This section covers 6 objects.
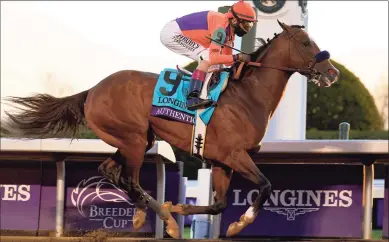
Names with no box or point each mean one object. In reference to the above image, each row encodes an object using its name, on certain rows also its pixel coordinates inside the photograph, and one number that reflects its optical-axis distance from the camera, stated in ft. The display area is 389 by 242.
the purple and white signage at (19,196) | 54.90
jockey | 38.09
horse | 38.04
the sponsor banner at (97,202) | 53.88
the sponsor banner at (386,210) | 49.63
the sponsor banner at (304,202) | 51.52
